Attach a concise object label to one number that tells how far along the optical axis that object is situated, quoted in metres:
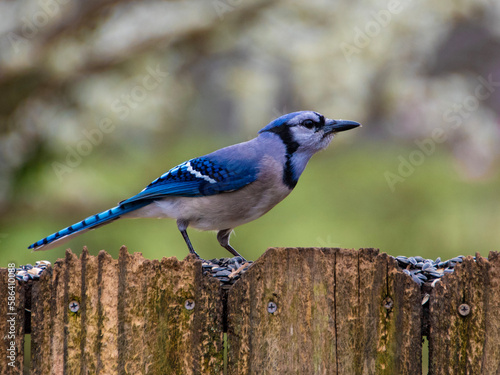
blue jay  6.19
